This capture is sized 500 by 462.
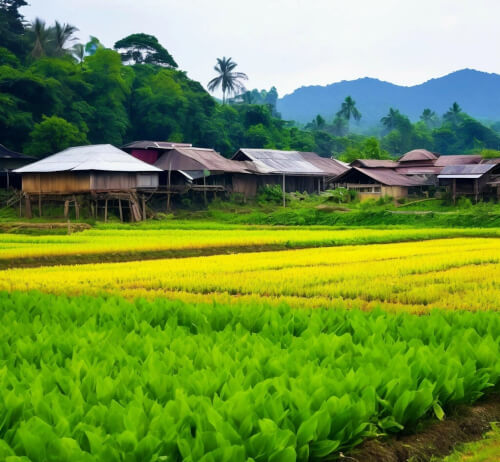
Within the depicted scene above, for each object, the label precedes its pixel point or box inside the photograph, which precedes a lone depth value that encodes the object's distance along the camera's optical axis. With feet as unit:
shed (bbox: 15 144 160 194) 144.77
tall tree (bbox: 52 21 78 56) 260.83
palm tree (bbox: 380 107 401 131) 392.98
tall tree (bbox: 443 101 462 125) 415.85
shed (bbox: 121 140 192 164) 181.06
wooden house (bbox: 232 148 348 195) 187.93
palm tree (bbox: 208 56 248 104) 323.57
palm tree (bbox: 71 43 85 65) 278.07
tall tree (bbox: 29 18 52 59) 239.50
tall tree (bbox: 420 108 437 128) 485.15
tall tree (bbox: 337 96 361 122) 394.48
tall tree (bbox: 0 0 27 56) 235.81
